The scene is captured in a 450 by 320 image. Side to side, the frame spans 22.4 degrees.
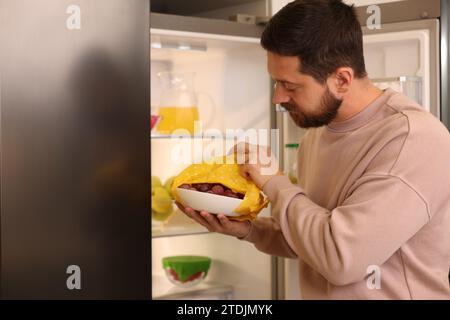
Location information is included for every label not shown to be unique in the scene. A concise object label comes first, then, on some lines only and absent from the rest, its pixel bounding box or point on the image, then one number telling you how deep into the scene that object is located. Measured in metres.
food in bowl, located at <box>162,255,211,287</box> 3.33
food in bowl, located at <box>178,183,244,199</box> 2.33
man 2.18
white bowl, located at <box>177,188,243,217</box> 2.33
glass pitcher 3.22
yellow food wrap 2.33
